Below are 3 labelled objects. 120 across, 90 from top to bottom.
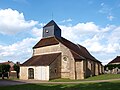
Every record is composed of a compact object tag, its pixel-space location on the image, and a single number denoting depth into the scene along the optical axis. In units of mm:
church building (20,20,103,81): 21456
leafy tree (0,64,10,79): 25650
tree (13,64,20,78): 26788
